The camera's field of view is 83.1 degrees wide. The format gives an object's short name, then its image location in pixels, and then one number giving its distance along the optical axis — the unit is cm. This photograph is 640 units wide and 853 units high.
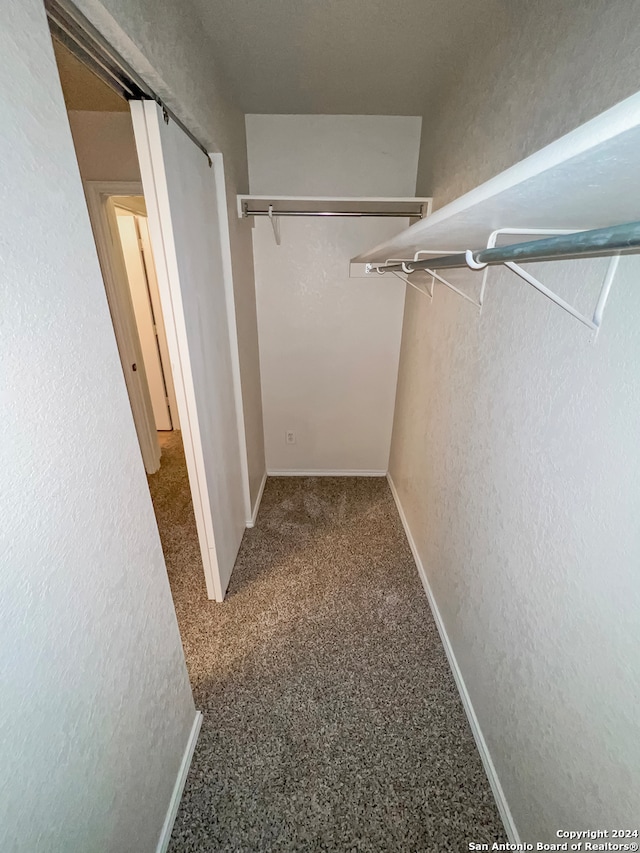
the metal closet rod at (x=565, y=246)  46
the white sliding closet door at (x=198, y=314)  113
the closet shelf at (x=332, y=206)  187
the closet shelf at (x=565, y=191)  34
